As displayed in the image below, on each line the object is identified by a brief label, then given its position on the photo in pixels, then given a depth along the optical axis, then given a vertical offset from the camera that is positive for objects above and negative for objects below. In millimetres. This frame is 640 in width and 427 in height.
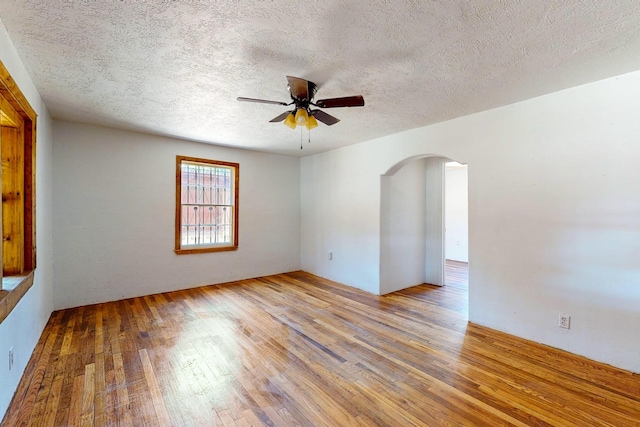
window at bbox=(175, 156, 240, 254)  4629 +107
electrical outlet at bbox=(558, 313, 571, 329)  2609 -1014
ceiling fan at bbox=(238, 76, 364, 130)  2357 +915
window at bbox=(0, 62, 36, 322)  2221 +146
